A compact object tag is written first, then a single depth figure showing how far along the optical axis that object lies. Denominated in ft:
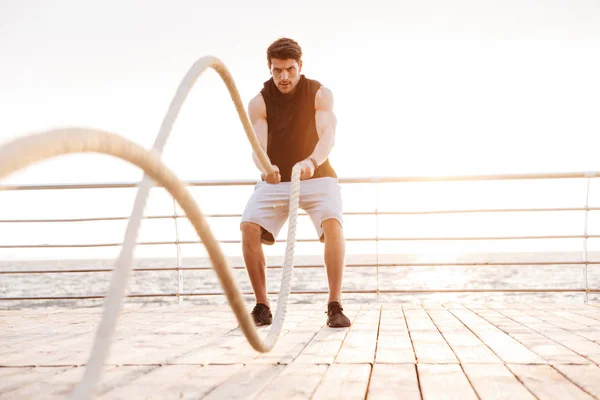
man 9.24
